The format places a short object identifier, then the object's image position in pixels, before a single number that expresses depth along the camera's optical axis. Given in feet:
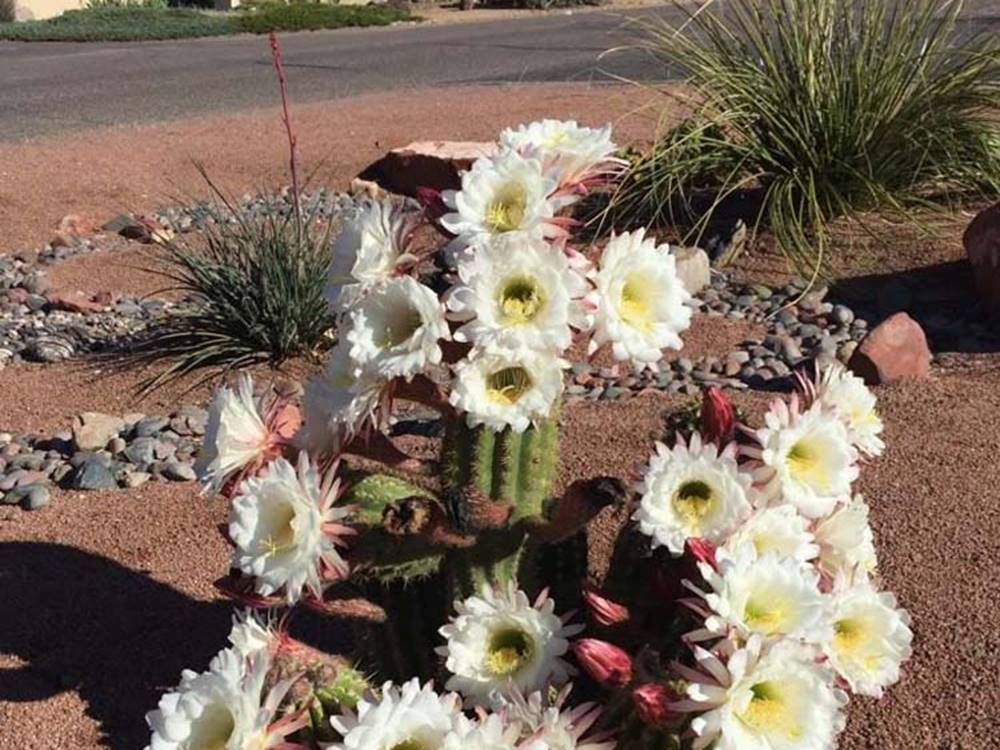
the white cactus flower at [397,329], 7.02
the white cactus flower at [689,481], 7.18
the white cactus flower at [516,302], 6.93
